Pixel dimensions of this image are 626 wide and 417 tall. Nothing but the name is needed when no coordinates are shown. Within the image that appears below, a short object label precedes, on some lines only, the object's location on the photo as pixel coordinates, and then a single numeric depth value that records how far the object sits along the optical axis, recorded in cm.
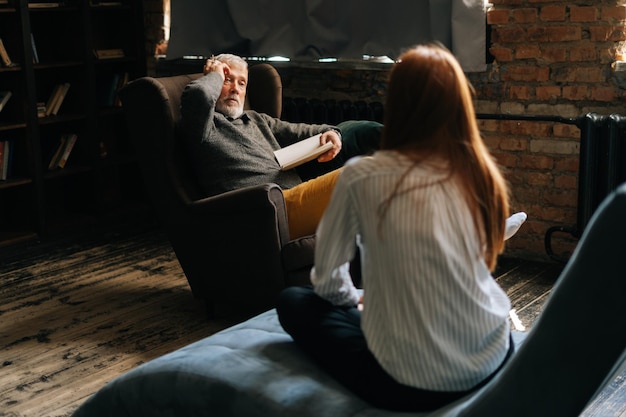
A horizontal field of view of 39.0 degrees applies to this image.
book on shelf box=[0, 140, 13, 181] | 475
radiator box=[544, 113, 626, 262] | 389
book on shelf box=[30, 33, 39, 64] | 480
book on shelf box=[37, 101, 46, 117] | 496
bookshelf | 479
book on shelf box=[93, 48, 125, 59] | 531
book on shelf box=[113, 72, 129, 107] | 546
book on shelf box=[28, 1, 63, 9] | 484
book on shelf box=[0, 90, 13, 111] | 468
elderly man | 342
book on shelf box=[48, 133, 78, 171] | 513
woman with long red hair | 174
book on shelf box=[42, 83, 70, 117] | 505
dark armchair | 332
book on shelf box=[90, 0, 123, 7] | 525
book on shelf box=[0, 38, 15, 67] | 466
